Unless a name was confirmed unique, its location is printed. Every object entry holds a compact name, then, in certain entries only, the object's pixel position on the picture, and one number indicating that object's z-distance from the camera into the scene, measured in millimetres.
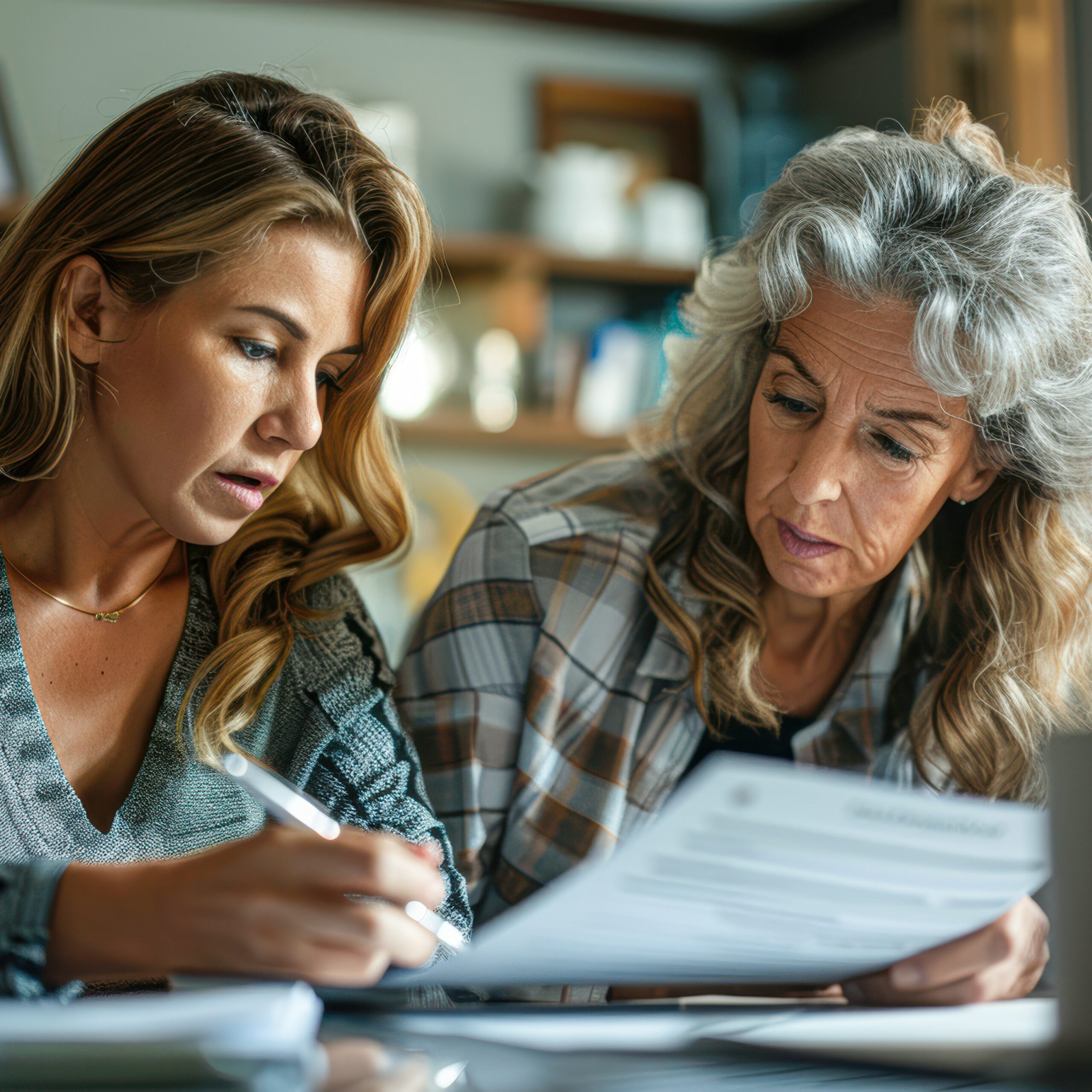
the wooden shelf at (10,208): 2711
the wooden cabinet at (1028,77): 2295
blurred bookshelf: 3158
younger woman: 889
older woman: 988
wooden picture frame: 3377
